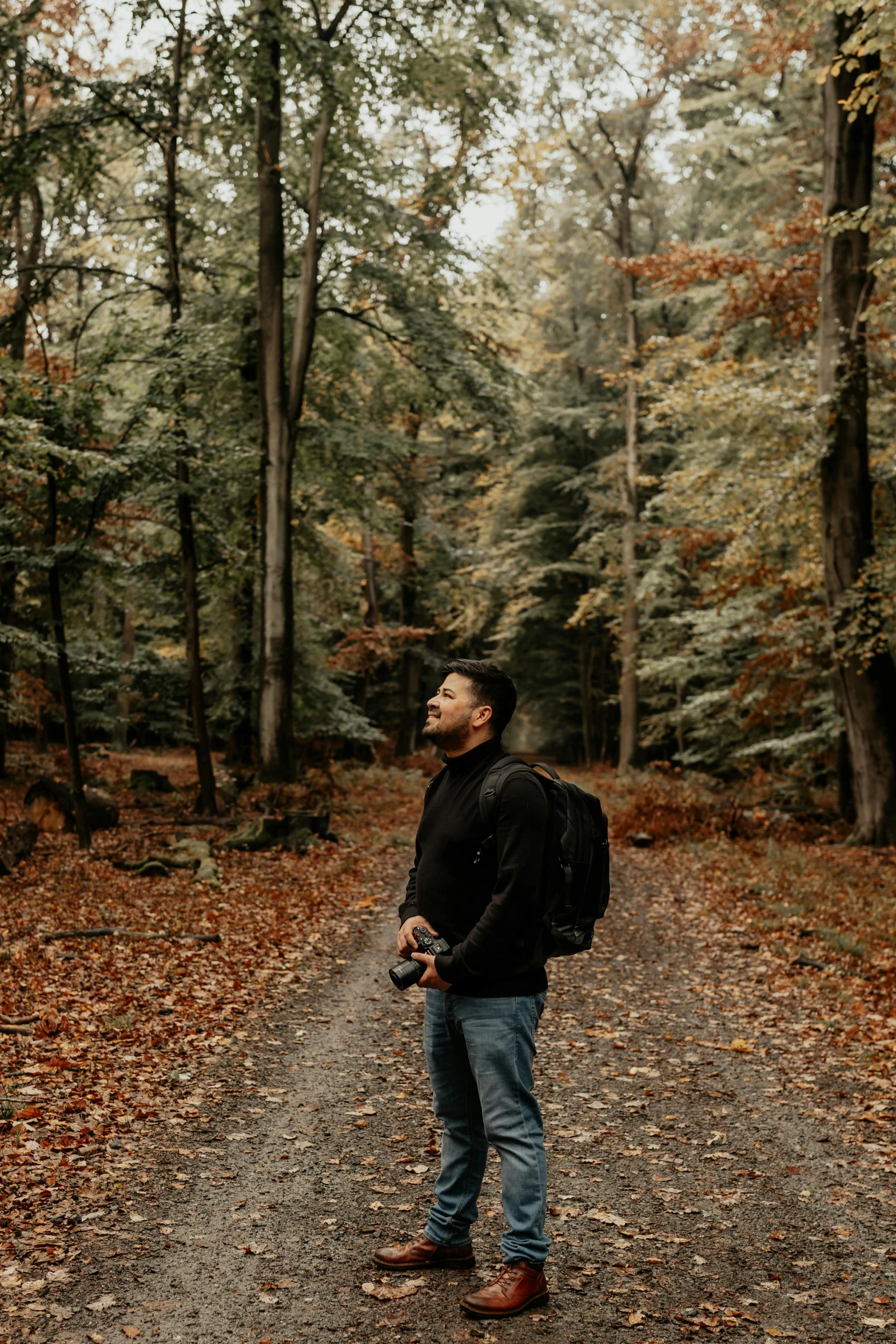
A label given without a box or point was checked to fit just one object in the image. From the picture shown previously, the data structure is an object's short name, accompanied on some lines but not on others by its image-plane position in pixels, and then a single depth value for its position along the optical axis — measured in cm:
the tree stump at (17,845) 1074
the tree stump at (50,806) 1355
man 337
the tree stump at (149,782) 1753
